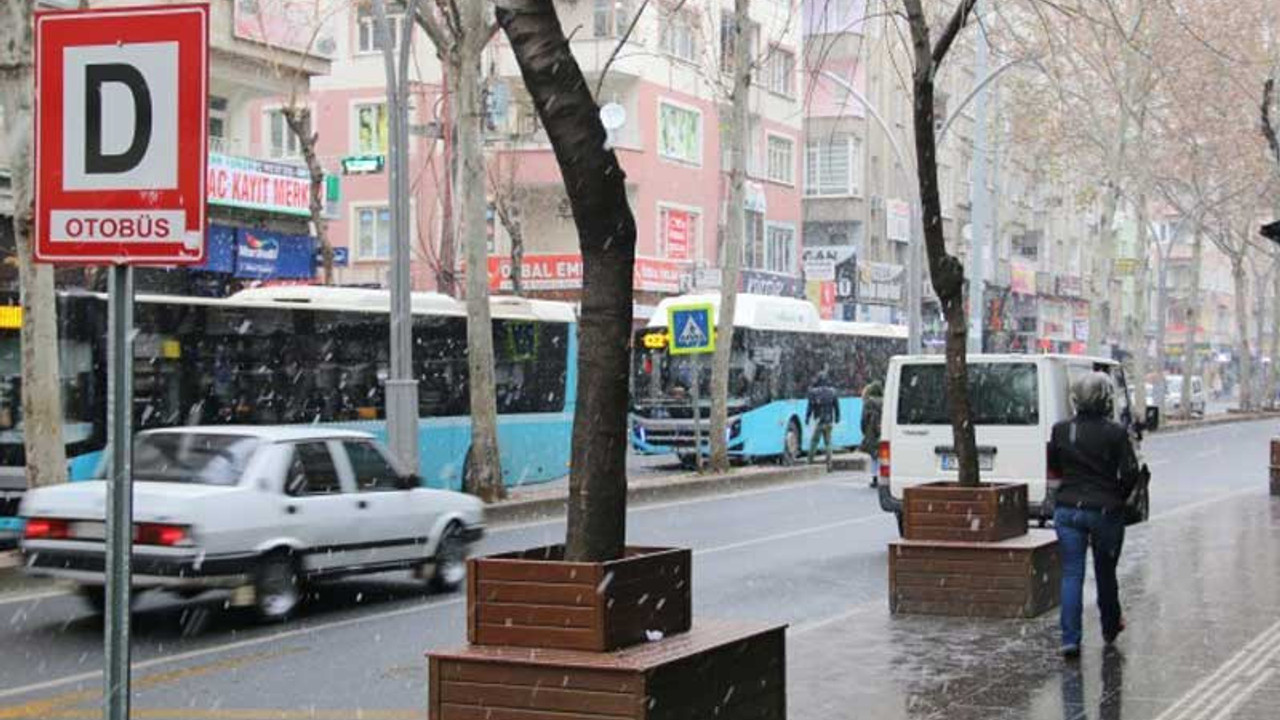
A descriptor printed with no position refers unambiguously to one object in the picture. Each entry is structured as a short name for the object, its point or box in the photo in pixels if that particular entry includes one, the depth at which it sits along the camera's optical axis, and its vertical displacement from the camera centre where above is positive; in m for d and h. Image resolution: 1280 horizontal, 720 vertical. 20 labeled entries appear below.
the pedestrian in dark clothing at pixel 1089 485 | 10.52 -0.73
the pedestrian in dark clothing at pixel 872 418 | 27.95 -0.88
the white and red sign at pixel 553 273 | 49.22 +2.43
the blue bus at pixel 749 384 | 35.28 -0.46
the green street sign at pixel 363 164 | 35.81 +3.96
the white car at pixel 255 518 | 12.41 -1.16
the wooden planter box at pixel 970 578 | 12.28 -1.50
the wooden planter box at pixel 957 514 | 12.57 -1.07
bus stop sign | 5.17 +0.65
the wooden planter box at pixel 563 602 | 6.38 -0.87
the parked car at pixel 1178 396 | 72.44 -1.60
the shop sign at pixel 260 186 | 34.44 +3.49
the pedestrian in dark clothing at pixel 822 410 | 32.78 -0.90
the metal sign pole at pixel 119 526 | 4.96 -0.46
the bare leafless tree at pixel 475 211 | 22.20 +1.89
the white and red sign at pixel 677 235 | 51.53 +3.61
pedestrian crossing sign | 28.64 +0.49
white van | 17.47 -0.57
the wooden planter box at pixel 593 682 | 6.19 -1.14
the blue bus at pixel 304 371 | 19.73 -0.13
